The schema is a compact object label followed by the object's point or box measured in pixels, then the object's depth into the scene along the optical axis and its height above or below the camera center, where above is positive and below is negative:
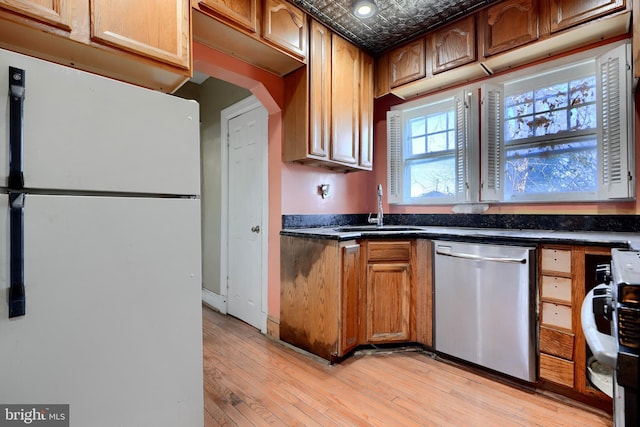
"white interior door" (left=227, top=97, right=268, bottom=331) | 2.70 +0.01
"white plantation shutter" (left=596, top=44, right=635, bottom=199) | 1.90 +0.56
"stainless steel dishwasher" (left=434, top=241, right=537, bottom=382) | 1.79 -0.61
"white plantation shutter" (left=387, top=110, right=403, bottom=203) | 3.10 +0.61
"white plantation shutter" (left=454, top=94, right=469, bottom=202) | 2.62 +0.58
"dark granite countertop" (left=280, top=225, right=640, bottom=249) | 1.61 -0.15
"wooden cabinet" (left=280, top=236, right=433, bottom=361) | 2.19 -0.61
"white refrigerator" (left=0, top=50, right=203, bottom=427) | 0.88 -0.12
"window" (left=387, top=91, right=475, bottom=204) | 2.66 +0.61
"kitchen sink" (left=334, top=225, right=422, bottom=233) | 2.64 -0.14
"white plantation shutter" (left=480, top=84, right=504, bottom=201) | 2.50 +0.61
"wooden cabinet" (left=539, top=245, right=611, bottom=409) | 1.63 -0.61
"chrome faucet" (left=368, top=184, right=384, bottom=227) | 2.92 -0.01
